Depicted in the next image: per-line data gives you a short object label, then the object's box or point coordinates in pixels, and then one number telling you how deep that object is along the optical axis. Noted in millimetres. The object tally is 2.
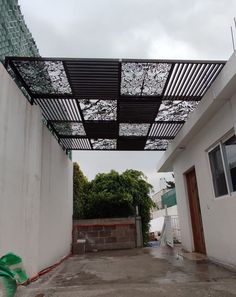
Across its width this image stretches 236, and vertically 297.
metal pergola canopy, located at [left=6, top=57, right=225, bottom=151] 3912
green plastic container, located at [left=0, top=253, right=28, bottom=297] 1703
